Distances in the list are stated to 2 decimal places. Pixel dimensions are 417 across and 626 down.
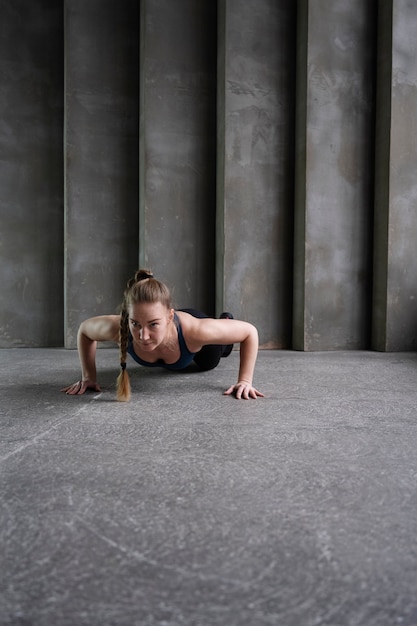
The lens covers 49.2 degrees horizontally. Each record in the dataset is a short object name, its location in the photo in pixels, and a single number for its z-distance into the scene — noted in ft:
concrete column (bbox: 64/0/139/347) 21.26
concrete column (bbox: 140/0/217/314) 21.16
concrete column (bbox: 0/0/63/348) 21.88
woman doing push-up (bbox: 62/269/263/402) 9.71
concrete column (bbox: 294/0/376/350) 20.57
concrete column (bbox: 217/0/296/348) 20.97
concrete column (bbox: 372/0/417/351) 20.07
